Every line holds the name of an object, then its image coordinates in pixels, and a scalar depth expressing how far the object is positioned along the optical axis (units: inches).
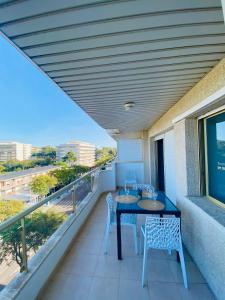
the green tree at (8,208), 258.0
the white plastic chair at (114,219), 86.5
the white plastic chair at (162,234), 66.2
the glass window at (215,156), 67.7
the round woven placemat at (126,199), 93.2
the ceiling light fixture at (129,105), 93.2
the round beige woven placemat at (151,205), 83.6
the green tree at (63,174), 870.5
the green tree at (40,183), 654.8
